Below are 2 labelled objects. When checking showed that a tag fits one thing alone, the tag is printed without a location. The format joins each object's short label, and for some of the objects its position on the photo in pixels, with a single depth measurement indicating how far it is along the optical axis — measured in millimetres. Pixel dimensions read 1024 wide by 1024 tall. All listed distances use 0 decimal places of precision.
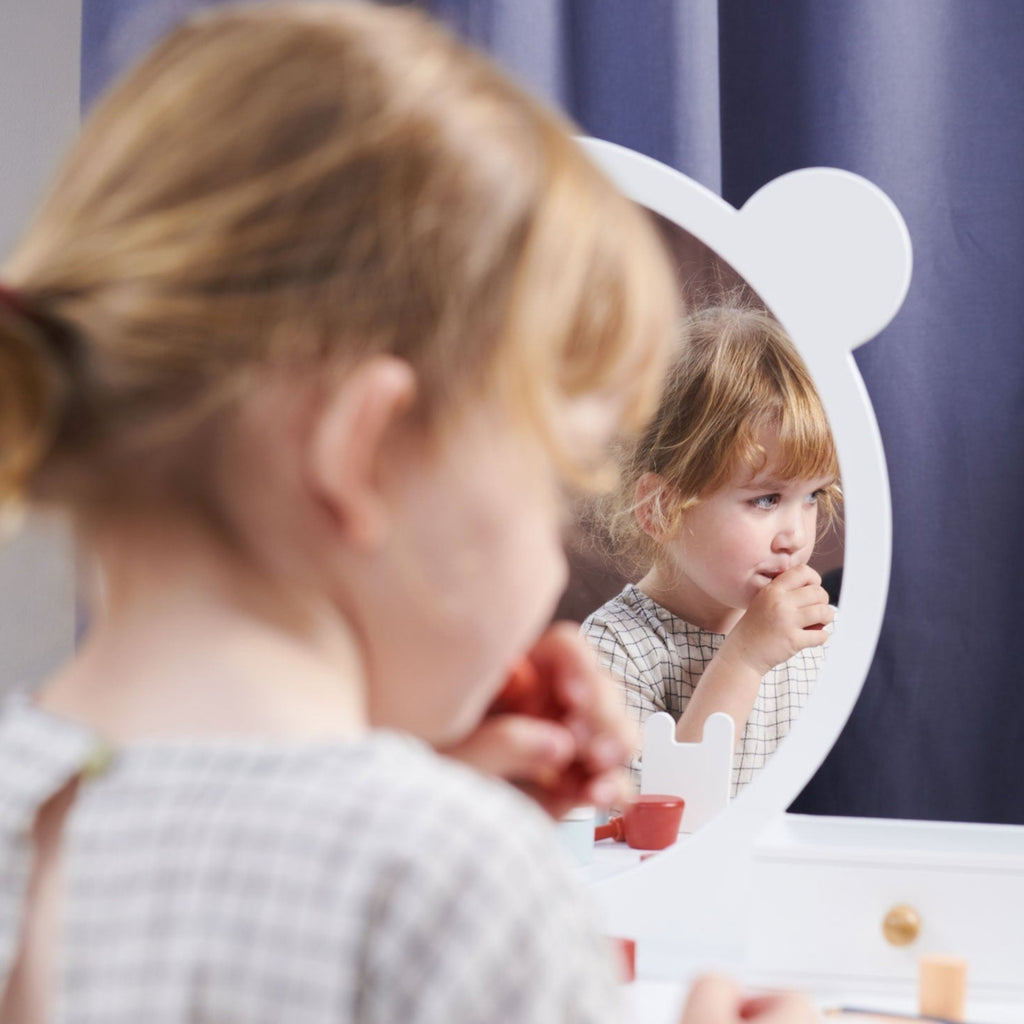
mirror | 1703
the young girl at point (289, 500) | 1053
